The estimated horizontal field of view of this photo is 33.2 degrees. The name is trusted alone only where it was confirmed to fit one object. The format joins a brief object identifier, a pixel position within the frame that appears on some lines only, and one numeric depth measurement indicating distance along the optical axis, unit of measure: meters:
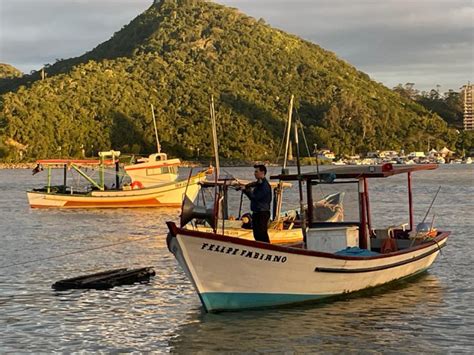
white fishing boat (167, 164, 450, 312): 15.94
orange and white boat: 52.00
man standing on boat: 17.38
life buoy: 54.34
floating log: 20.83
